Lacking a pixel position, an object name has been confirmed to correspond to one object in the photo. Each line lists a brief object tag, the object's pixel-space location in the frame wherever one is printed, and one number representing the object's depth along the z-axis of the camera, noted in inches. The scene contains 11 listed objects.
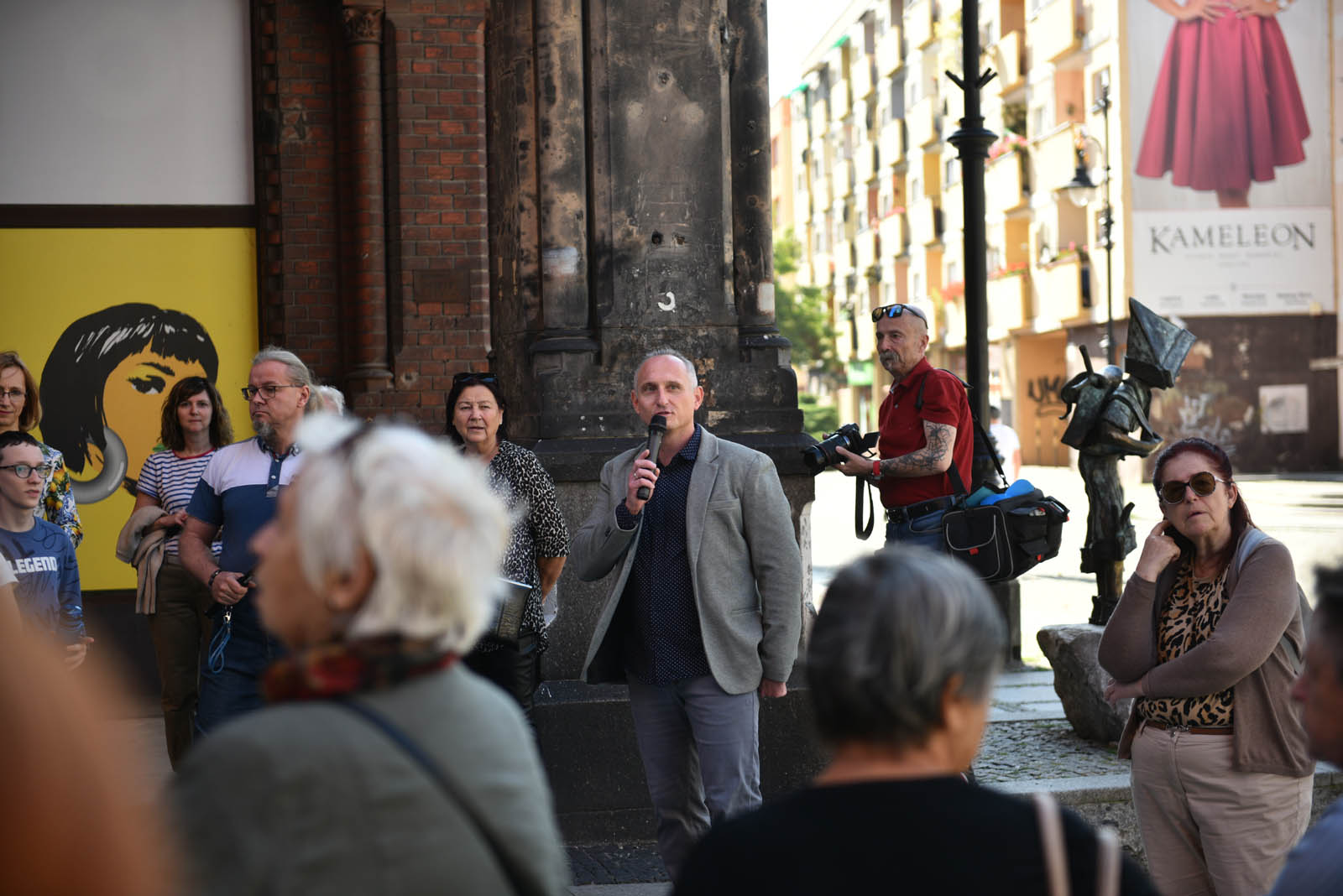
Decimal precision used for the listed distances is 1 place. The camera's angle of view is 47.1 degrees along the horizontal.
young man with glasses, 226.5
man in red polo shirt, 253.0
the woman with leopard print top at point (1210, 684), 164.9
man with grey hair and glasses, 215.3
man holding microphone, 200.7
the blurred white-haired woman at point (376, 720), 70.9
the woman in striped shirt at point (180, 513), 281.1
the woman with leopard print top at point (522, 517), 219.0
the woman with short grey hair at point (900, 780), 74.9
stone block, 298.2
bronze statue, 334.6
